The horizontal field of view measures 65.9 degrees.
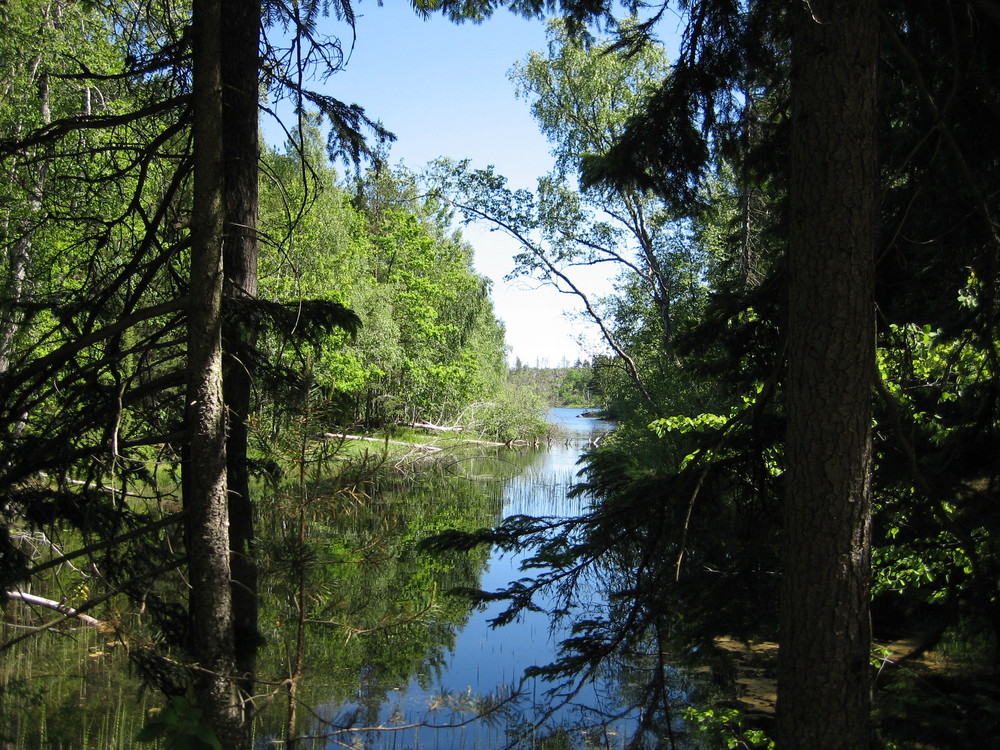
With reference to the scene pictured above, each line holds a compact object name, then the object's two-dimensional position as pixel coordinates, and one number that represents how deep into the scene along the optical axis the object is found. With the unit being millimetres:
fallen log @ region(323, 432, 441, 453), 23141
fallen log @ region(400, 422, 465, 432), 30050
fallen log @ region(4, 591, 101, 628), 3720
